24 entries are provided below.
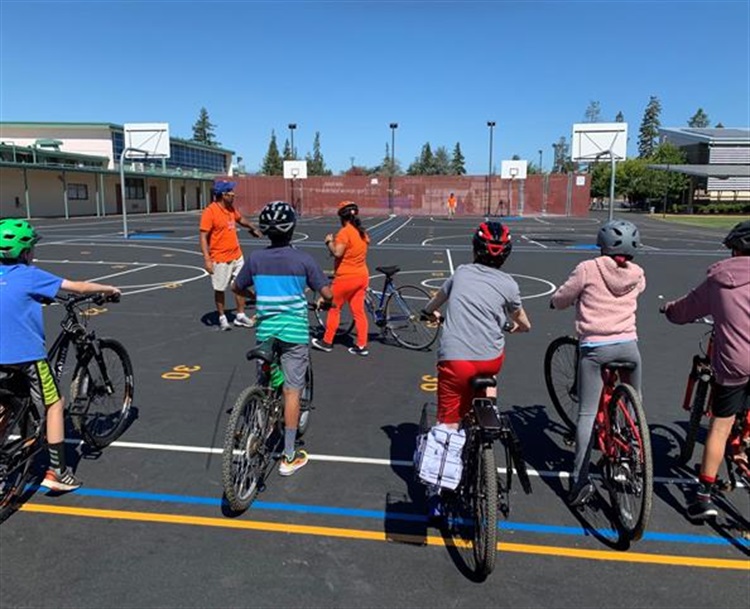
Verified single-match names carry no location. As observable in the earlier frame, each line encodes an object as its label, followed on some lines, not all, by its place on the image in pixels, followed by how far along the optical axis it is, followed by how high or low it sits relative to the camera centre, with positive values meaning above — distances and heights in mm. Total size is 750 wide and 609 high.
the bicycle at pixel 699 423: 3658 -1365
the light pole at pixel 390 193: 51069 +1267
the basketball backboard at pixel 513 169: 48031 +3230
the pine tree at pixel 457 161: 121312 +9714
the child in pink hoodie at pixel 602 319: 3576 -658
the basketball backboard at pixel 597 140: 25000 +2996
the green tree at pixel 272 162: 105394 +8139
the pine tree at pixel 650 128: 124250 +17322
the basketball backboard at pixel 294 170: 48125 +2968
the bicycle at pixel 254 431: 3410 -1385
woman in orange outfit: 6859 -751
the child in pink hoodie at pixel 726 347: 3371 -767
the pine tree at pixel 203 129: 121375 +15615
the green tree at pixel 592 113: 123750 +20086
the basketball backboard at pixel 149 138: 27297 +3094
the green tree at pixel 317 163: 114544 +8892
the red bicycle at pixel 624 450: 3156 -1379
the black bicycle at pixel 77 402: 3547 -1376
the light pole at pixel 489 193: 50069 +1337
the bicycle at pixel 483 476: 2877 -1362
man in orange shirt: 8250 -515
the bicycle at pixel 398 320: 7535 -1437
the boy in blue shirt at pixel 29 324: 3484 -711
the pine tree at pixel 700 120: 130250 +19912
